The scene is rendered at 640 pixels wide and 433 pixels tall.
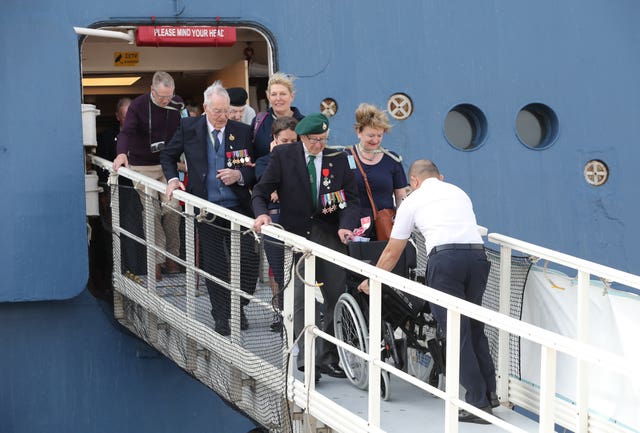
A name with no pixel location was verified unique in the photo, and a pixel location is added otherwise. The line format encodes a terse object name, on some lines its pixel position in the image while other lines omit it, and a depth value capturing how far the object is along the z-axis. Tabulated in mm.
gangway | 8602
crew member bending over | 10016
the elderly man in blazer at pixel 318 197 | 11148
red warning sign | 15914
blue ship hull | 14914
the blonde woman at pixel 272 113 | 12336
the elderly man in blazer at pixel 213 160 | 12633
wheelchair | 10687
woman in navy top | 11578
